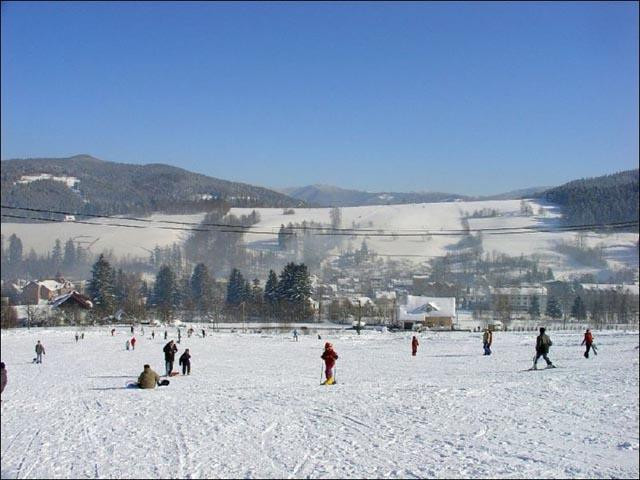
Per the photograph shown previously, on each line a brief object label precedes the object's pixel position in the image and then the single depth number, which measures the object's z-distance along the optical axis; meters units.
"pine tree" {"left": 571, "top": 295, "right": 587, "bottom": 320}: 95.06
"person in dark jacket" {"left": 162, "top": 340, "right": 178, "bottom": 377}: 22.19
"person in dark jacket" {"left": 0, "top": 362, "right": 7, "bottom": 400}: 15.33
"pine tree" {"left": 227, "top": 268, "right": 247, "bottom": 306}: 86.94
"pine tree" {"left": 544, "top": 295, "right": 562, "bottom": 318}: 98.94
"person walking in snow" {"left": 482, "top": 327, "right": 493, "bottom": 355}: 28.58
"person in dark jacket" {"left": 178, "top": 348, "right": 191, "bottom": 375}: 22.80
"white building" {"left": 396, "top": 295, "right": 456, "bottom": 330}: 86.12
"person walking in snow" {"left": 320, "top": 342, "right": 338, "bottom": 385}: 17.94
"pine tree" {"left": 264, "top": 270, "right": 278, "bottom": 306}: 77.69
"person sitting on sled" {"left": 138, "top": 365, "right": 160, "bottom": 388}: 18.39
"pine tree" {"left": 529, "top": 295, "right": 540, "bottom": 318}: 101.87
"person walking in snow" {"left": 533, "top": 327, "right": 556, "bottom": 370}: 19.02
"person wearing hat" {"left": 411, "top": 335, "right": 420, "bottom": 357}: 33.19
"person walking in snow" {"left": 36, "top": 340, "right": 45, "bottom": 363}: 32.34
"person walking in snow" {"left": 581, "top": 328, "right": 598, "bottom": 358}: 23.48
